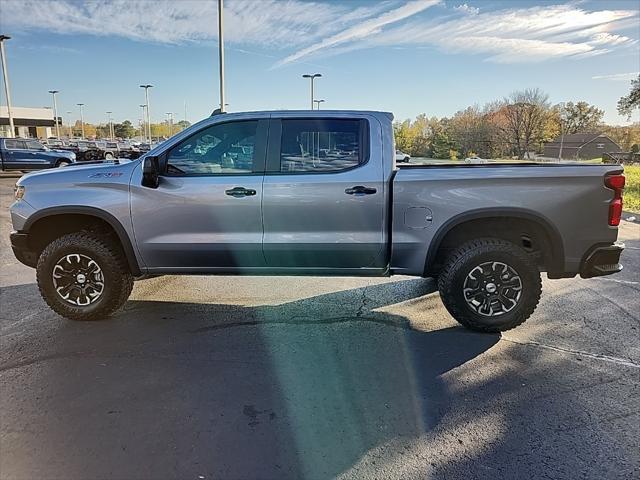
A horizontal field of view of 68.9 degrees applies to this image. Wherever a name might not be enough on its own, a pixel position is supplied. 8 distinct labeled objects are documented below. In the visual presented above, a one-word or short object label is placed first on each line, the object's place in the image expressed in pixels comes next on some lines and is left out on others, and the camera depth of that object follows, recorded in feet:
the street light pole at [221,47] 59.72
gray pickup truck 13.64
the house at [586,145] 189.78
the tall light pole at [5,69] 98.32
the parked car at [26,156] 68.33
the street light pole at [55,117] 248.93
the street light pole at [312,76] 136.40
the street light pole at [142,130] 345.21
